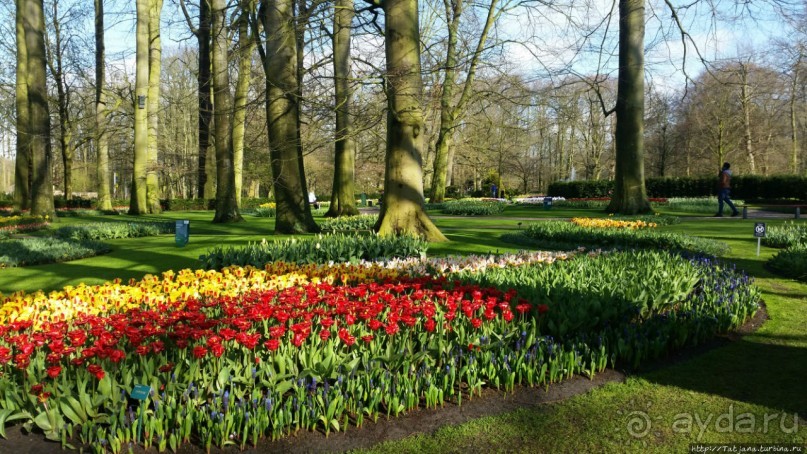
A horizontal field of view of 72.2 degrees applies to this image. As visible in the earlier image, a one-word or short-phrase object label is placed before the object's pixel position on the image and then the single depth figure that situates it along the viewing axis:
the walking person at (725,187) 17.16
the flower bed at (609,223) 12.35
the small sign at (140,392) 2.88
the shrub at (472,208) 22.23
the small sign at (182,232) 10.42
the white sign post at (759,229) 8.56
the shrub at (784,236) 9.66
